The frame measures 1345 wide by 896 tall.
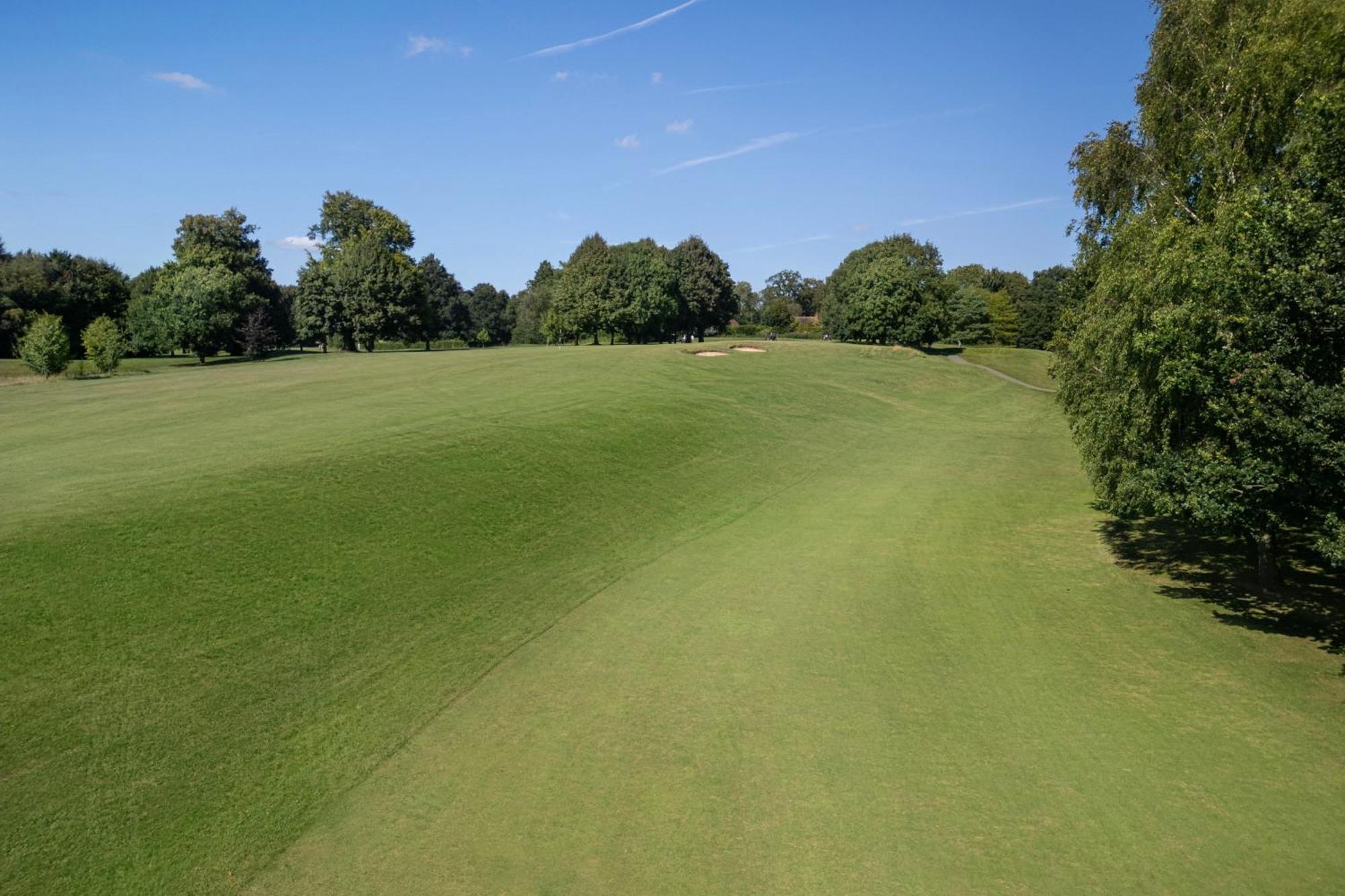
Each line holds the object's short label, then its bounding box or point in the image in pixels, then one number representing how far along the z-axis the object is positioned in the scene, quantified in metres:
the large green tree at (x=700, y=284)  107.62
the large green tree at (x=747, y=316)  189.50
